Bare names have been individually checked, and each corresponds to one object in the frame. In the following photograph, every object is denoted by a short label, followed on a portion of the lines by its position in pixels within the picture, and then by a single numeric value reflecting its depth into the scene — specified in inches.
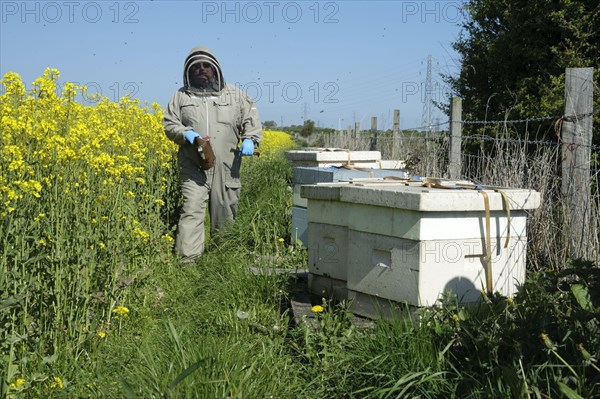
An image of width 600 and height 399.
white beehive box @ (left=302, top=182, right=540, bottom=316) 162.7
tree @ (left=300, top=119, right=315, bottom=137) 1956.2
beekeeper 296.4
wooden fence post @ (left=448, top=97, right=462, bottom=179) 326.0
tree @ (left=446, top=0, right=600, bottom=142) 348.8
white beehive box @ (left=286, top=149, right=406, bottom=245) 251.9
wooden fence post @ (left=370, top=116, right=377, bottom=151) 580.7
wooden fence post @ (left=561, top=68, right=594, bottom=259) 215.5
